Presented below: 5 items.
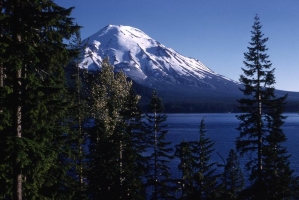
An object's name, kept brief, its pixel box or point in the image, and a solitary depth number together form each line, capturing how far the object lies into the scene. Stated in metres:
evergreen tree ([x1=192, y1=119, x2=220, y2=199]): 26.06
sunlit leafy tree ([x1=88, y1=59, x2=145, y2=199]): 22.36
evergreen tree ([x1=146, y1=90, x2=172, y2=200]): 24.56
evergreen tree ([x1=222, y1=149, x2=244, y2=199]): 34.14
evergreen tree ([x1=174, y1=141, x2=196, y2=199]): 28.25
